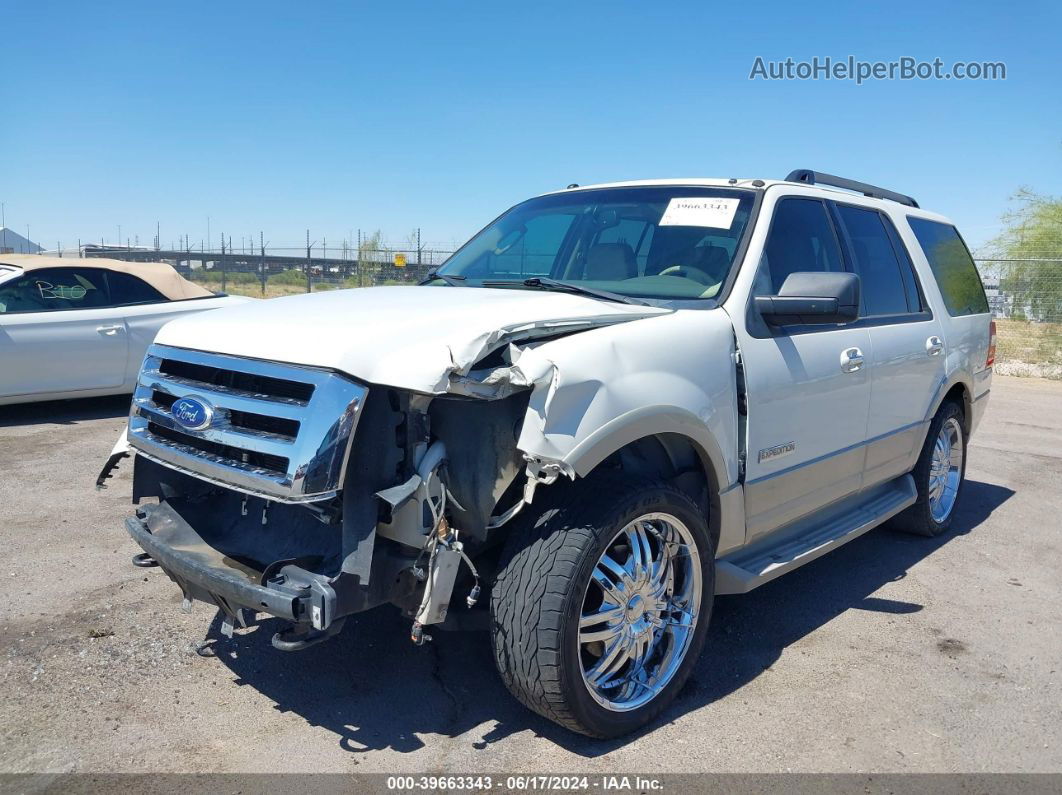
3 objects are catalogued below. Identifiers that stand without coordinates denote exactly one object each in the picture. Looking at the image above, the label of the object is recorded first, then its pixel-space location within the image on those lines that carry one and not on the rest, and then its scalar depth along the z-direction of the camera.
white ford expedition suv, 2.75
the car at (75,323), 8.14
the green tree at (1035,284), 15.93
